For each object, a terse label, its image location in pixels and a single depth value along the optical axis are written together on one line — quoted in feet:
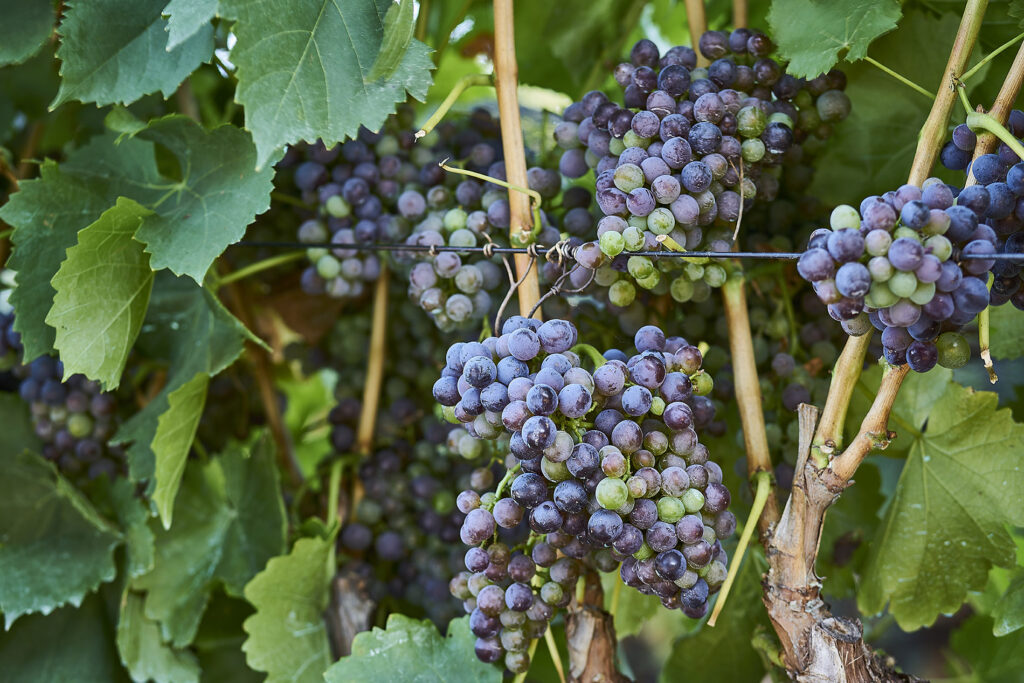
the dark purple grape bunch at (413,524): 3.45
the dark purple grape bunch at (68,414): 3.51
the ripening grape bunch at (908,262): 1.84
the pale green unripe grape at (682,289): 2.59
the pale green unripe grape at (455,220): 2.79
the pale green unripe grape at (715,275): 2.51
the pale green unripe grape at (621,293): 2.54
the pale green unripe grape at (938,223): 1.87
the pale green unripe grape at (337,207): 3.15
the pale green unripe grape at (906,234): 1.85
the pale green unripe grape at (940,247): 1.84
